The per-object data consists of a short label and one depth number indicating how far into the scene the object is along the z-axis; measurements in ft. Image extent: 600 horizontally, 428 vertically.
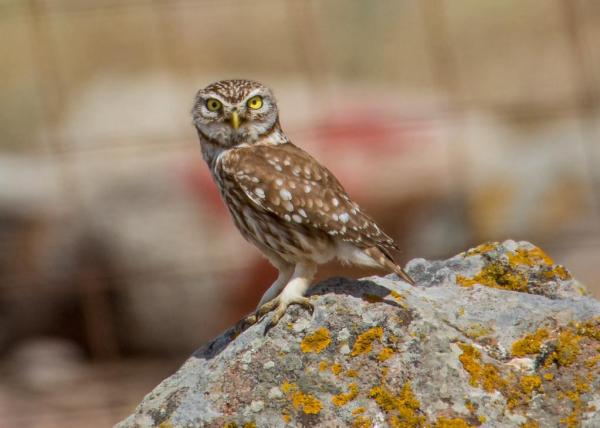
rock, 26.91
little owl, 32.76
